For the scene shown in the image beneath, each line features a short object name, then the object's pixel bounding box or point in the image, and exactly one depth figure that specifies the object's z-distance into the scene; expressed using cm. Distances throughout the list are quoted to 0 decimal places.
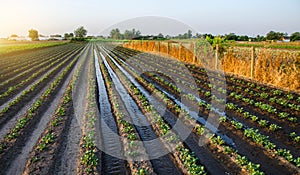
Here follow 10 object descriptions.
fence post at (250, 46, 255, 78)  1345
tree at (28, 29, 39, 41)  14594
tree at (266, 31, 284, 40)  7281
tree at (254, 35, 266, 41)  7569
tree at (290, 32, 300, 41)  6023
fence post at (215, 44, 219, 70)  1647
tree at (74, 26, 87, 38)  14175
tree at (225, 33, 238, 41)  6816
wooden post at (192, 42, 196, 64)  1970
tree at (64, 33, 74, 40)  14938
